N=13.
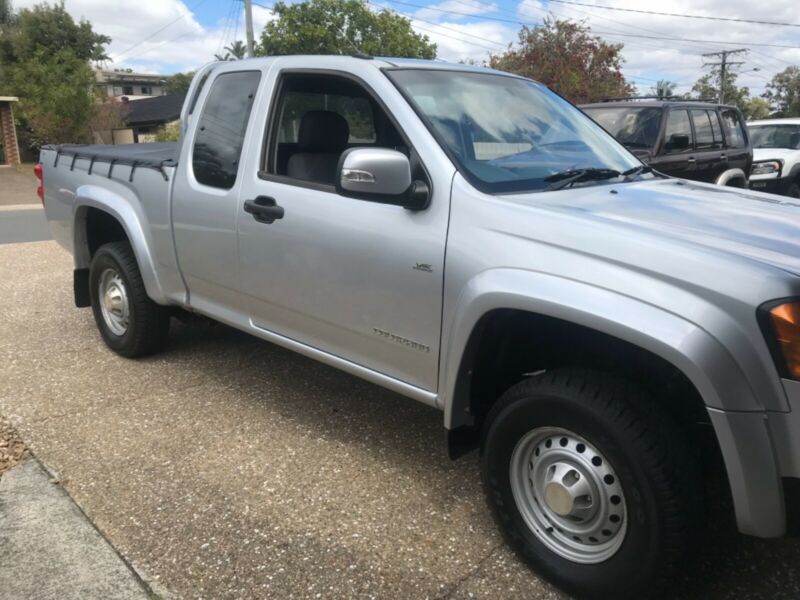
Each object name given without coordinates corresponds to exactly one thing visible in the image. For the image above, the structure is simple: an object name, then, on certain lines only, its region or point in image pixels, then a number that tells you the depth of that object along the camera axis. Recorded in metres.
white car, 11.26
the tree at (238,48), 68.91
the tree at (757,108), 72.12
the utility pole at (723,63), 58.69
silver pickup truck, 2.11
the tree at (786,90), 67.81
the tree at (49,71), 29.73
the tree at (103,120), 30.80
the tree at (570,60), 27.19
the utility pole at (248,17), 26.38
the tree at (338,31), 42.34
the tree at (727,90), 62.28
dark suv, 8.41
